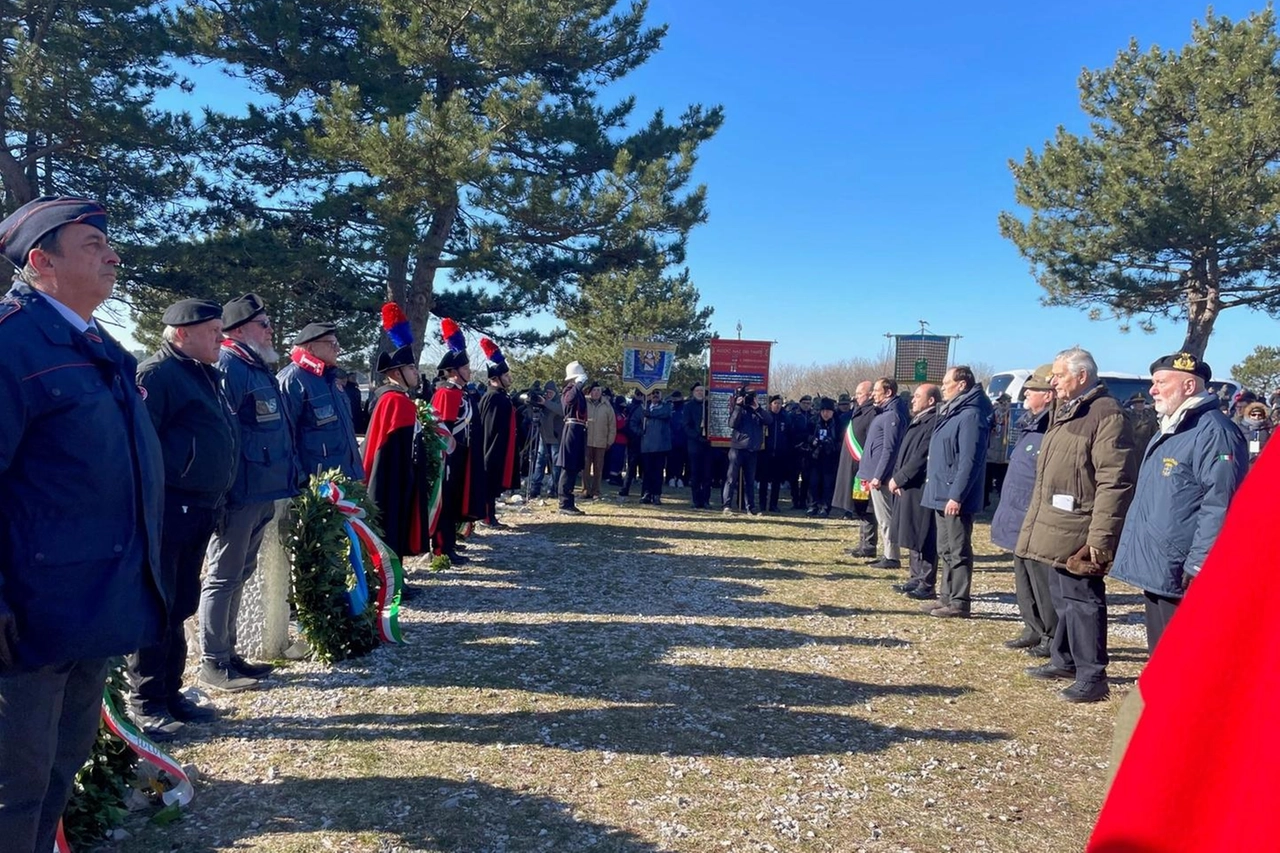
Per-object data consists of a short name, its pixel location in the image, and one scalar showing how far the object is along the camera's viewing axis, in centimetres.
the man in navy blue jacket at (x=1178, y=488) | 419
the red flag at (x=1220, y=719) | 73
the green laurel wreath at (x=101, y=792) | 305
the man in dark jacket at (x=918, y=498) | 800
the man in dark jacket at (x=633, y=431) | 1584
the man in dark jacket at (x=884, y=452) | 883
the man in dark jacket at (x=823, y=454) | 1444
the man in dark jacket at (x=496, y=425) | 955
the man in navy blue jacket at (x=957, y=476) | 691
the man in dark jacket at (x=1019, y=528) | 612
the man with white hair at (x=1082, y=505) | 505
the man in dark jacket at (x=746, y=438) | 1297
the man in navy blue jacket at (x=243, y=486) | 470
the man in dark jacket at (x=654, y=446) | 1459
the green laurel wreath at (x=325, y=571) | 521
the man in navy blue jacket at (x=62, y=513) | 226
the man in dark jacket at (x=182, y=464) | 399
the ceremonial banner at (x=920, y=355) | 1855
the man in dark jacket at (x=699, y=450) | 1434
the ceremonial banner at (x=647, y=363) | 1831
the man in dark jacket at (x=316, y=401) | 562
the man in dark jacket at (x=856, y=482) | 1013
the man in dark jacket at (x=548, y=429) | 1373
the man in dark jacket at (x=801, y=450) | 1473
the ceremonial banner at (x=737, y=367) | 1476
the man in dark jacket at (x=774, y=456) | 1401
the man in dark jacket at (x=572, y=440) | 1249
